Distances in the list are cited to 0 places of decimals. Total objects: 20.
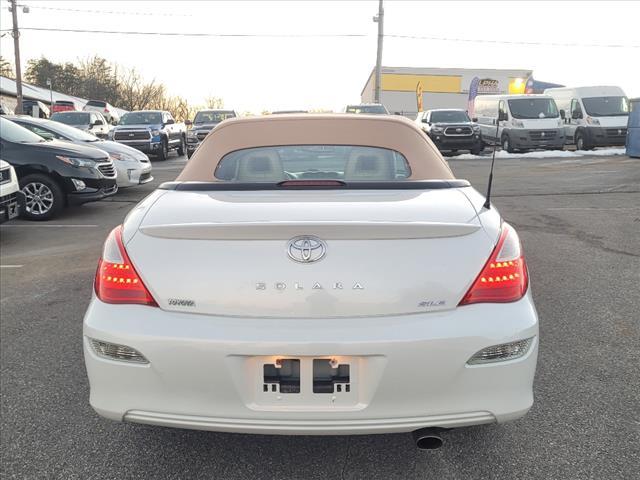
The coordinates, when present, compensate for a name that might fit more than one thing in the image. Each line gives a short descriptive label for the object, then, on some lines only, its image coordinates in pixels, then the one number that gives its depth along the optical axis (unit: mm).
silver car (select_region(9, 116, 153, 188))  10711
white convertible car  2072
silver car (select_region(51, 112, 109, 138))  20250
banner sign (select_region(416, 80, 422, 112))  42331
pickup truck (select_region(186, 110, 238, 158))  20922
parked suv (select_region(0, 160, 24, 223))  6879
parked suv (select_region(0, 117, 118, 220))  8867
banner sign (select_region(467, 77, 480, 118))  37847
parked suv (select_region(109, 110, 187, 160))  19703
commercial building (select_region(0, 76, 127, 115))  44844
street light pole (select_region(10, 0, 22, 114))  30828
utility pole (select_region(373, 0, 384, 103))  31897
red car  34750
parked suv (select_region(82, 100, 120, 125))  34969
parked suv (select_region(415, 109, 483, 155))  22047
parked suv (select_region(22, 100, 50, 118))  27547
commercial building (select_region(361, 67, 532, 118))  48594
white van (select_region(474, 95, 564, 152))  21312
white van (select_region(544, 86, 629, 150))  21312
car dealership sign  51906
